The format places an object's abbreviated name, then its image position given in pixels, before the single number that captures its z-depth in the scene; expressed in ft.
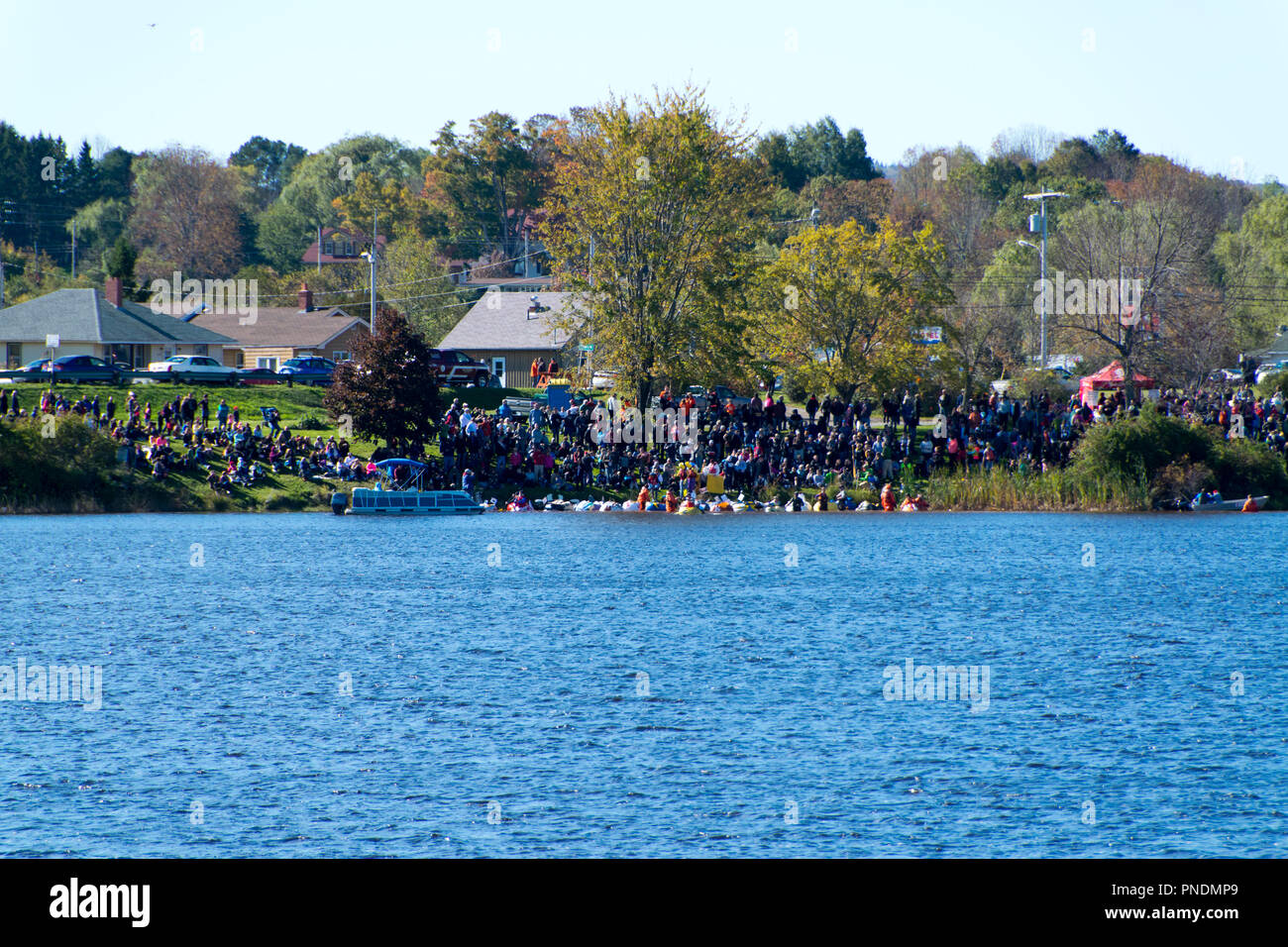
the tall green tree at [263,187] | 569.23
